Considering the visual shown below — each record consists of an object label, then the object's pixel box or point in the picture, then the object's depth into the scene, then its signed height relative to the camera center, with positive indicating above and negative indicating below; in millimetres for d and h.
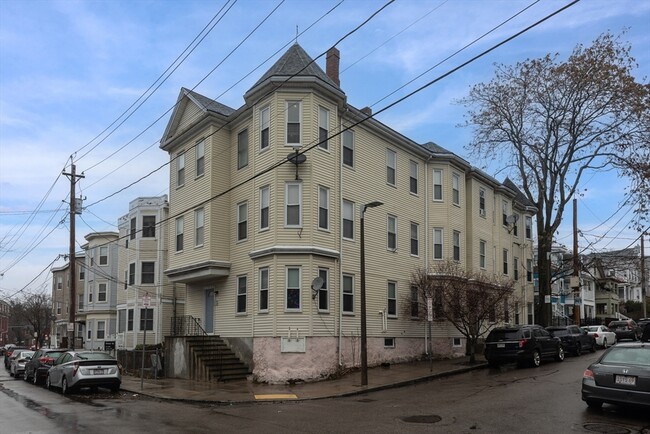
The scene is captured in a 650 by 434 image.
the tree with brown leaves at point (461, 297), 24031 -438
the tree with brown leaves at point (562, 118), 32594 +10203
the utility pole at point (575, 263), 35781 +1474
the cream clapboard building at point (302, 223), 20875 +2711
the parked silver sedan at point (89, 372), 18469 -2775
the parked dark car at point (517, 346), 22719 -2399
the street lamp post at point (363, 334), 18016 -1492
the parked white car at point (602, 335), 34500 -3004
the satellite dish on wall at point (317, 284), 20391 +102
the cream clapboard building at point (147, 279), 37156 +530
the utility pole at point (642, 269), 31094 +1017
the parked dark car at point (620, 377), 10852 -1791
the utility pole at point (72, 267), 29844 +1072
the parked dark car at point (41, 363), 23547 -3212
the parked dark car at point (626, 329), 40047 -3088
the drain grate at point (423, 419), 11298 -2666
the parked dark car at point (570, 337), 28109 -2539
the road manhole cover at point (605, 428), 9875 -2515
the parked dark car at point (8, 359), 36572 -4761
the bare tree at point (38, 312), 84688 -3829
